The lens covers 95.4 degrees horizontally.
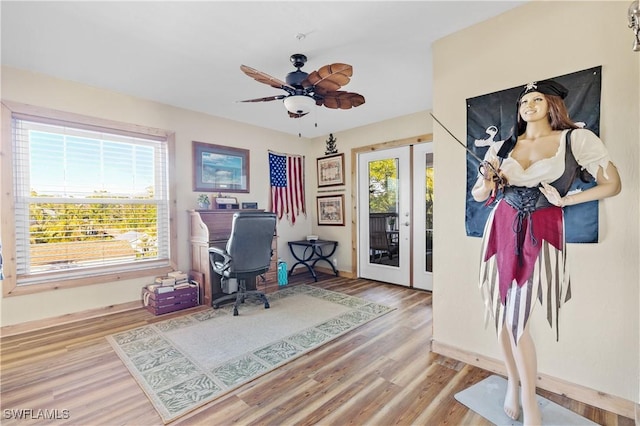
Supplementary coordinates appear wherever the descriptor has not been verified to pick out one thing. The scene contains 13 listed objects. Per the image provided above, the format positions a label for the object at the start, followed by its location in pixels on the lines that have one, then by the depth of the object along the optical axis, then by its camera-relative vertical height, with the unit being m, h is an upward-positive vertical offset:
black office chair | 3.23 -0.49
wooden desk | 3.62 -0.37
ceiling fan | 2.11 +0.98
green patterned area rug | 1.92 -1.16
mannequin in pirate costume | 1.51 -0.05
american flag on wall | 4.98 +0.44
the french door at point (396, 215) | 4.15 -0.11
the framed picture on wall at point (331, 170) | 5.07 +0.70
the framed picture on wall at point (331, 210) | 5.11 -0.02
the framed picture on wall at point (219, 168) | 4.05 +0.62
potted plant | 3.91 +0.12
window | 2.89 +0.14
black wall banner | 1.69 +0.54
